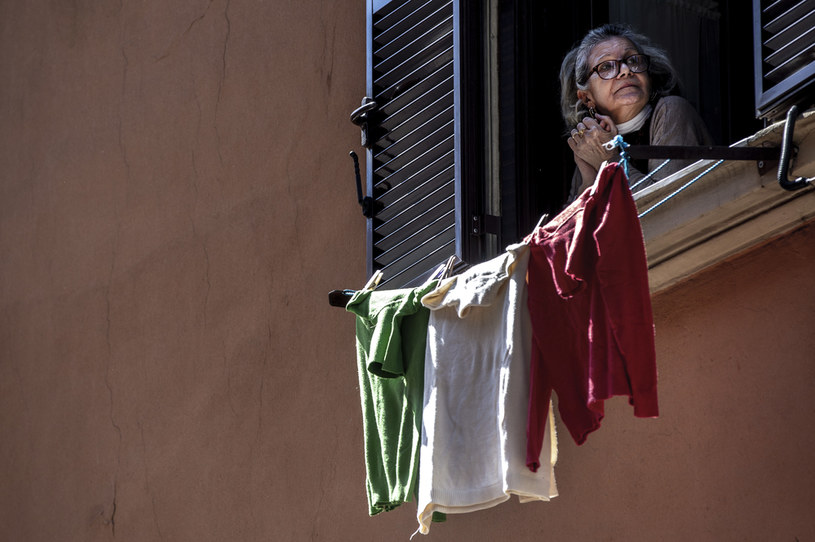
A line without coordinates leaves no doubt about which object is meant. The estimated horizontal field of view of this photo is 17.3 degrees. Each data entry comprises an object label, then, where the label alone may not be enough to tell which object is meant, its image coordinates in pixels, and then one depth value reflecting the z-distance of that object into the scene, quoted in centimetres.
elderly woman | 718
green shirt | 645
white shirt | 577
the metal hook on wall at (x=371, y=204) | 787
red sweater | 528
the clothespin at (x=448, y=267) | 678
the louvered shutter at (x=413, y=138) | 745
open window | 737
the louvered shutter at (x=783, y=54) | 583
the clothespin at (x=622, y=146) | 584
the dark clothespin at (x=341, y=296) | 725
